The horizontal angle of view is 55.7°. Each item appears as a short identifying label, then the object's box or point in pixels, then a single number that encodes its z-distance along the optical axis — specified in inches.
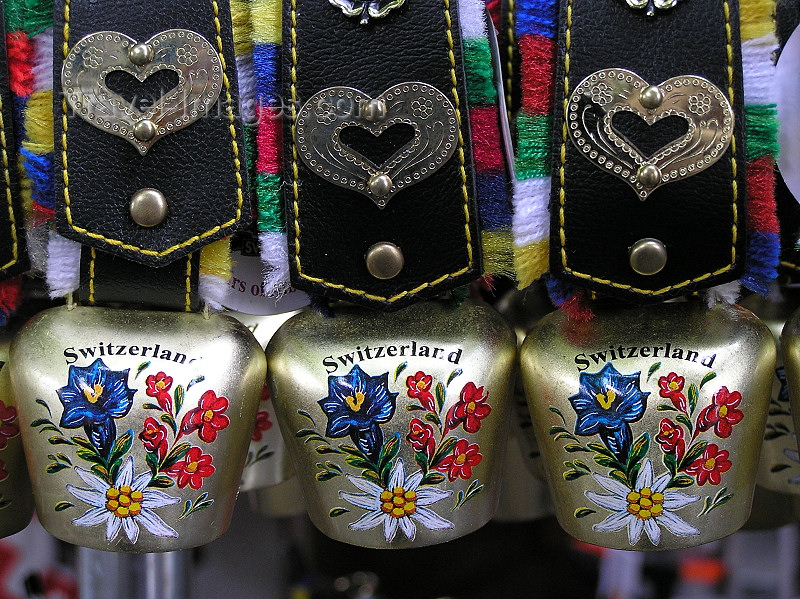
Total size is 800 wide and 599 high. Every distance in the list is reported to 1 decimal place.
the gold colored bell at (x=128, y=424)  16.9
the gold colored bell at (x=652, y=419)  17.5
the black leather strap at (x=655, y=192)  17.1
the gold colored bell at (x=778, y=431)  21.1
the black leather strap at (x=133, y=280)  17.5
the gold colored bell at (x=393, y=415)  17.5
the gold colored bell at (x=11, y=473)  18.6
